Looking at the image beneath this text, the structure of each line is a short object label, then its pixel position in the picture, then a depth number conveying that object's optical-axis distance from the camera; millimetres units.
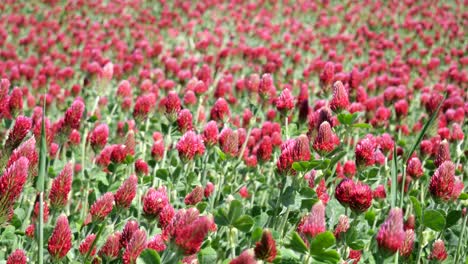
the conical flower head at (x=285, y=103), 2557
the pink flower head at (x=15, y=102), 2822
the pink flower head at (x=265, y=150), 2617
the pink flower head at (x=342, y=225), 1814
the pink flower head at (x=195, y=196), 1990
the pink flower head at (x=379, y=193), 2781
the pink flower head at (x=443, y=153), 2242
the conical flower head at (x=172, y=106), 2795
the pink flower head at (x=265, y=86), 2920
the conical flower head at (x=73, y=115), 2580
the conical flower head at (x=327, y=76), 2986
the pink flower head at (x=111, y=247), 1728
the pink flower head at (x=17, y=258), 1607
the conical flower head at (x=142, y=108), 2938
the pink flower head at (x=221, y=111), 2959
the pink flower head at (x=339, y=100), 2264
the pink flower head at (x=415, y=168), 2598
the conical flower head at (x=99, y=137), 2740
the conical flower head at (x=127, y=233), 1678
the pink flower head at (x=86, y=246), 1830
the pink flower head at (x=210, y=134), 2494
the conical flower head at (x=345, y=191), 1740
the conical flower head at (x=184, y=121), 2596
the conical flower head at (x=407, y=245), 1803
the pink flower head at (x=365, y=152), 2098
